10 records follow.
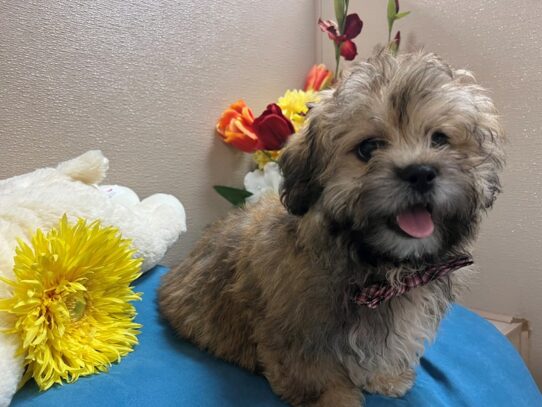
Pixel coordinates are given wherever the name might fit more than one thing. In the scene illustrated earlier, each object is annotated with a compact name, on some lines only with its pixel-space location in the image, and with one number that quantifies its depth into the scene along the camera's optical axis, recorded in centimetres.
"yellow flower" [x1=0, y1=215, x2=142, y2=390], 28
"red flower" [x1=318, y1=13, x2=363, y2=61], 53
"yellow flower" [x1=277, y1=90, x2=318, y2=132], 51
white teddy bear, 28
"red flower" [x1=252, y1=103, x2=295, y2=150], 48
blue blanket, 29
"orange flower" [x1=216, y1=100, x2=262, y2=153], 49
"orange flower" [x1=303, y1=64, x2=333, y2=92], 59
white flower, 50
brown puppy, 26
